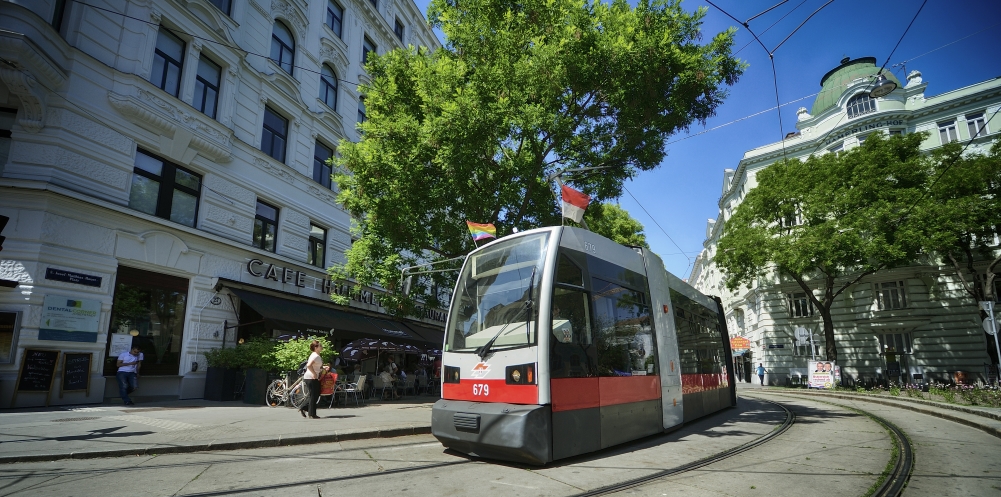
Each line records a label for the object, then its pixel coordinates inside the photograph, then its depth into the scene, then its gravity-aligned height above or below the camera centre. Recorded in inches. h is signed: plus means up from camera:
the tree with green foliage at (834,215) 916.6 +269.7
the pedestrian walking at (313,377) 391.2 -19.1
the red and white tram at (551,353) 226.1 -0.5
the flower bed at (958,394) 556.7 -56.2
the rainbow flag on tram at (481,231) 396.2 +97.2
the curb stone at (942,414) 370.4 -64.3
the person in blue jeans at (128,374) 447.8 -19.1
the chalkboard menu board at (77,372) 428.1 -16.4
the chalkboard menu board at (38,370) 402.3 -14.2
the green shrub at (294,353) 507.8 -0.6
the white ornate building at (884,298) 1099.3 +127.0
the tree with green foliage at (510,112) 451.8 +232.7
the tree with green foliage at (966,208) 871.7 +249.8
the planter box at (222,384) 521.3 -32.6
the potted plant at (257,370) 507.8 -17.7
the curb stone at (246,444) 232.8 -50.5
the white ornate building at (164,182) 418.6 +182.8
